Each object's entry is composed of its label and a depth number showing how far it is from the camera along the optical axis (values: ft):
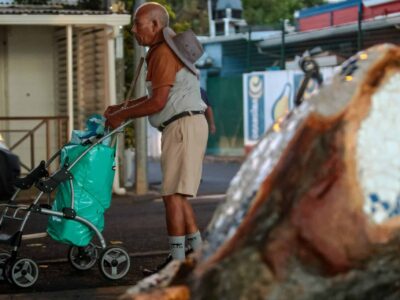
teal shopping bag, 31.77
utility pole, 65.05
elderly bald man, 29.60
